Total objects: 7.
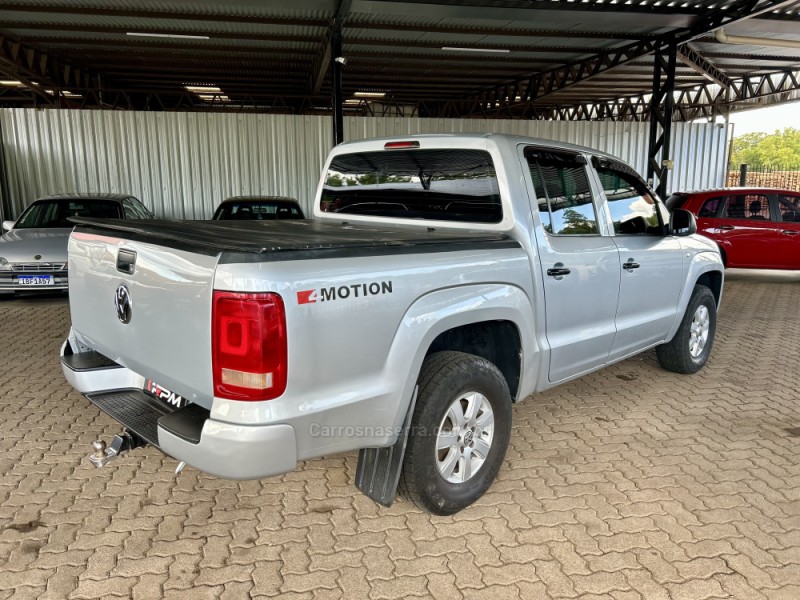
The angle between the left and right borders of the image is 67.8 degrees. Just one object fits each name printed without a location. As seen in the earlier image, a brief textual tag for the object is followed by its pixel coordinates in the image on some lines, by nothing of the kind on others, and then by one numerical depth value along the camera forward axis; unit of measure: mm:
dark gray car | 8305
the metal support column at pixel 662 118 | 11461
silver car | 7626
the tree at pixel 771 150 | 57688
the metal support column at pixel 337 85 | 9680
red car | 10695
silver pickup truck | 2189
